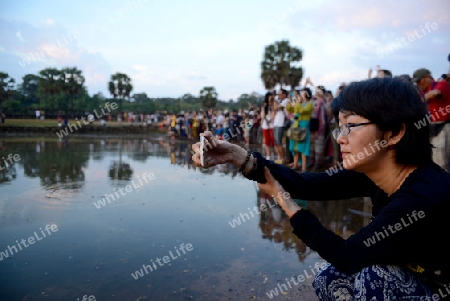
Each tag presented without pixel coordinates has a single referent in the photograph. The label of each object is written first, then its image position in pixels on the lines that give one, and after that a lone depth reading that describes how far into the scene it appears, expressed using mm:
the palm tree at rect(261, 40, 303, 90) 40312
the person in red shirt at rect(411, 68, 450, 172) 4719
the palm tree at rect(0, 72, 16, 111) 40194
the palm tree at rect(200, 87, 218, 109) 65750
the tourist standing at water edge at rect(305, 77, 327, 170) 8328
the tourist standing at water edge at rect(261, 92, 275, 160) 9391
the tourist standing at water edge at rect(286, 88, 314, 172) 7703
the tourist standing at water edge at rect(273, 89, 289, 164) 8657
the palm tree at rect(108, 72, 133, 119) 58688
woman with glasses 1458
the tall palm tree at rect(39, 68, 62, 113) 51562
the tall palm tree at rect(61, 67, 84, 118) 51656
